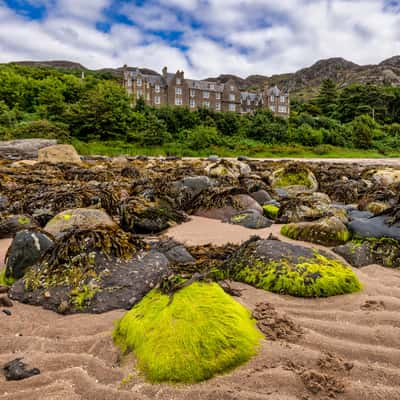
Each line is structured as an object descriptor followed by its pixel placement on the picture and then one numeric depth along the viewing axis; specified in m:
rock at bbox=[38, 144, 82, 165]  14.86
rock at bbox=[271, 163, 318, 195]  8.78
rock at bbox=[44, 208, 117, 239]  3.94
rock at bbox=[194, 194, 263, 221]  5.69
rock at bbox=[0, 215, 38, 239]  4.42
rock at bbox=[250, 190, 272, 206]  6.72
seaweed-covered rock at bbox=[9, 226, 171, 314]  2.54
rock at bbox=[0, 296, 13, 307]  2.50
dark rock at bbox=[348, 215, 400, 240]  3.77
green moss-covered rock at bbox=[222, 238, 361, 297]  2.66
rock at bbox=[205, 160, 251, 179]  10.51
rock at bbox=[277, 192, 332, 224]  5.23
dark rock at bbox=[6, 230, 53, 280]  2.93
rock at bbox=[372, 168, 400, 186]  9.78
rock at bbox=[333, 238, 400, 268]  3.42
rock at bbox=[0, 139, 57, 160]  19.24
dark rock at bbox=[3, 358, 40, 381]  1.69
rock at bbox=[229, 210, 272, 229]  5.02
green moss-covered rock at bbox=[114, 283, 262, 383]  1.66
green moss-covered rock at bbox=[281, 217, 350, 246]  4.01
